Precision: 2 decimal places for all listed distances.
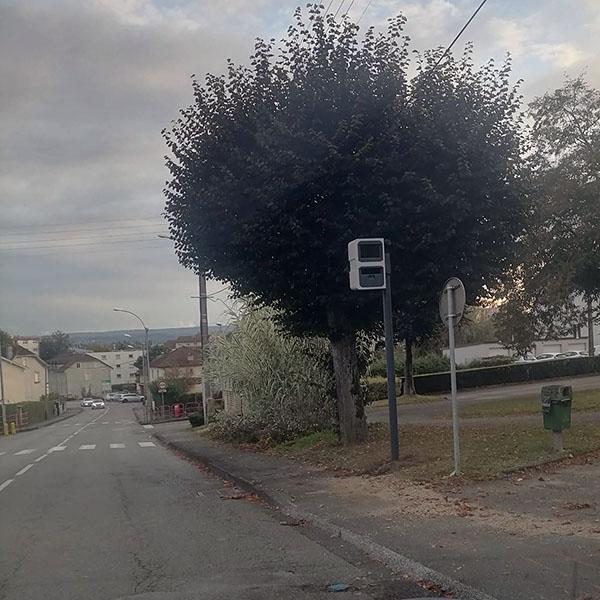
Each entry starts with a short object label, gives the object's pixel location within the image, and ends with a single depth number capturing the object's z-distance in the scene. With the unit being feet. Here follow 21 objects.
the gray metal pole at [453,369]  35.34
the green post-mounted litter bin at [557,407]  37.68
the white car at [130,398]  390.97
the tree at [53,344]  573.74
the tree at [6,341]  309.75
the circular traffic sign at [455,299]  35.04
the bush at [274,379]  65.26
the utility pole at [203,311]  112.88
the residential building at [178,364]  311.13
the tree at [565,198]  79.15
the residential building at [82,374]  504.84
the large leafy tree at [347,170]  43.21
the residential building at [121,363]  572.92
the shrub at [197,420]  135.03
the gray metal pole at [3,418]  175.22
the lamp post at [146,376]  202.06
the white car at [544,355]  230.62
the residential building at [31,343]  561.02
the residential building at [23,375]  254.68
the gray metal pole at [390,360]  41.00
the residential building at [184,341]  483.60
